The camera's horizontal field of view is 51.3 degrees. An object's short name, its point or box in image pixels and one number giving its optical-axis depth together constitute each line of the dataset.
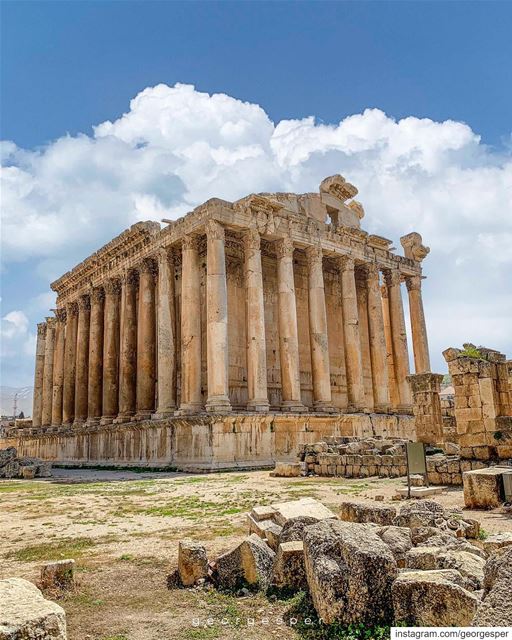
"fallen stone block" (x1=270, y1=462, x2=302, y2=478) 17.36
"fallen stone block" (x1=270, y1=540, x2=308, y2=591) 5.23
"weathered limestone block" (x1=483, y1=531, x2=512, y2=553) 5.42
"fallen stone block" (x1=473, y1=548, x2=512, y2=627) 3.30
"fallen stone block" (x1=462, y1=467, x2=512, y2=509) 9.28
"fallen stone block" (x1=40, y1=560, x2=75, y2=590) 5.40
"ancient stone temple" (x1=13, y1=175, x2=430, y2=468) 23.98
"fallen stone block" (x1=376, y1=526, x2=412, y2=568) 4.98
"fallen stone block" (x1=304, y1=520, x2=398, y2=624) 4.25
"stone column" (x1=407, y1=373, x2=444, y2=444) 18.12
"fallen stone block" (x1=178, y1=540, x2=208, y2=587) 5.58
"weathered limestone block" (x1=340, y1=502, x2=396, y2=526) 6.98
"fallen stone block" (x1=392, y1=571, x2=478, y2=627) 3.80
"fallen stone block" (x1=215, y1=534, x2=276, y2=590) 5.39
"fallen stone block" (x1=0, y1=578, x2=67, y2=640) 3.35
